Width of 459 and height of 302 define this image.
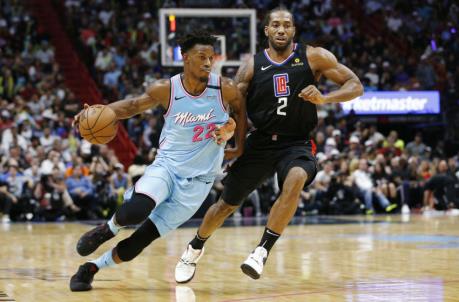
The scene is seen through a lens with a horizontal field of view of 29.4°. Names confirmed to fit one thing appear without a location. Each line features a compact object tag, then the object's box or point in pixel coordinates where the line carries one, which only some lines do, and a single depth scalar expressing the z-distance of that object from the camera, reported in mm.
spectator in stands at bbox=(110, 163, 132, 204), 17453
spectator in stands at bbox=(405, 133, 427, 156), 21756
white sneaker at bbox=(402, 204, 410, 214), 18780
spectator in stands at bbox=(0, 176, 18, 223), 16875
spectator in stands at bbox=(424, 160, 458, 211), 19078
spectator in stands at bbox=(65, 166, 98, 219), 17344
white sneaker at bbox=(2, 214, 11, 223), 16930
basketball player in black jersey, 7148
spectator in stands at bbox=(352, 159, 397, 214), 18734
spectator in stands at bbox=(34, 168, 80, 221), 17109
